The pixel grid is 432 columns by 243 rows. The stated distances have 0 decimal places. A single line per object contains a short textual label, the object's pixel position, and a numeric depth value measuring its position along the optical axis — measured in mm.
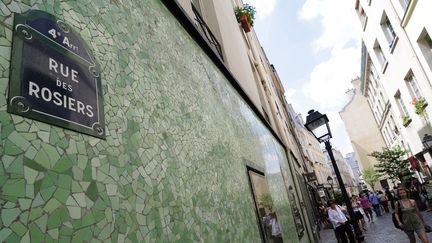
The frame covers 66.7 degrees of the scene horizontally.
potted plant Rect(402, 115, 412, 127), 17875
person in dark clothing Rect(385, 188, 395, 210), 19892
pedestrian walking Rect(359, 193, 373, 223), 17955
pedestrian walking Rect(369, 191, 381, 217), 19516
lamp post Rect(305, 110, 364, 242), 8922
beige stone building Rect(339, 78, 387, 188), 45438
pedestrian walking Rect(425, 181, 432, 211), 14820
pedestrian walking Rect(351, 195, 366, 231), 13248
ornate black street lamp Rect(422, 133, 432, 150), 14310
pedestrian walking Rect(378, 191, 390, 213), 21016
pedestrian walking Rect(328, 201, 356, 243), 10070
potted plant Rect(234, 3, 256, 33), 11487
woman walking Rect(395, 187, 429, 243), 6887
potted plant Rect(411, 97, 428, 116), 14284
